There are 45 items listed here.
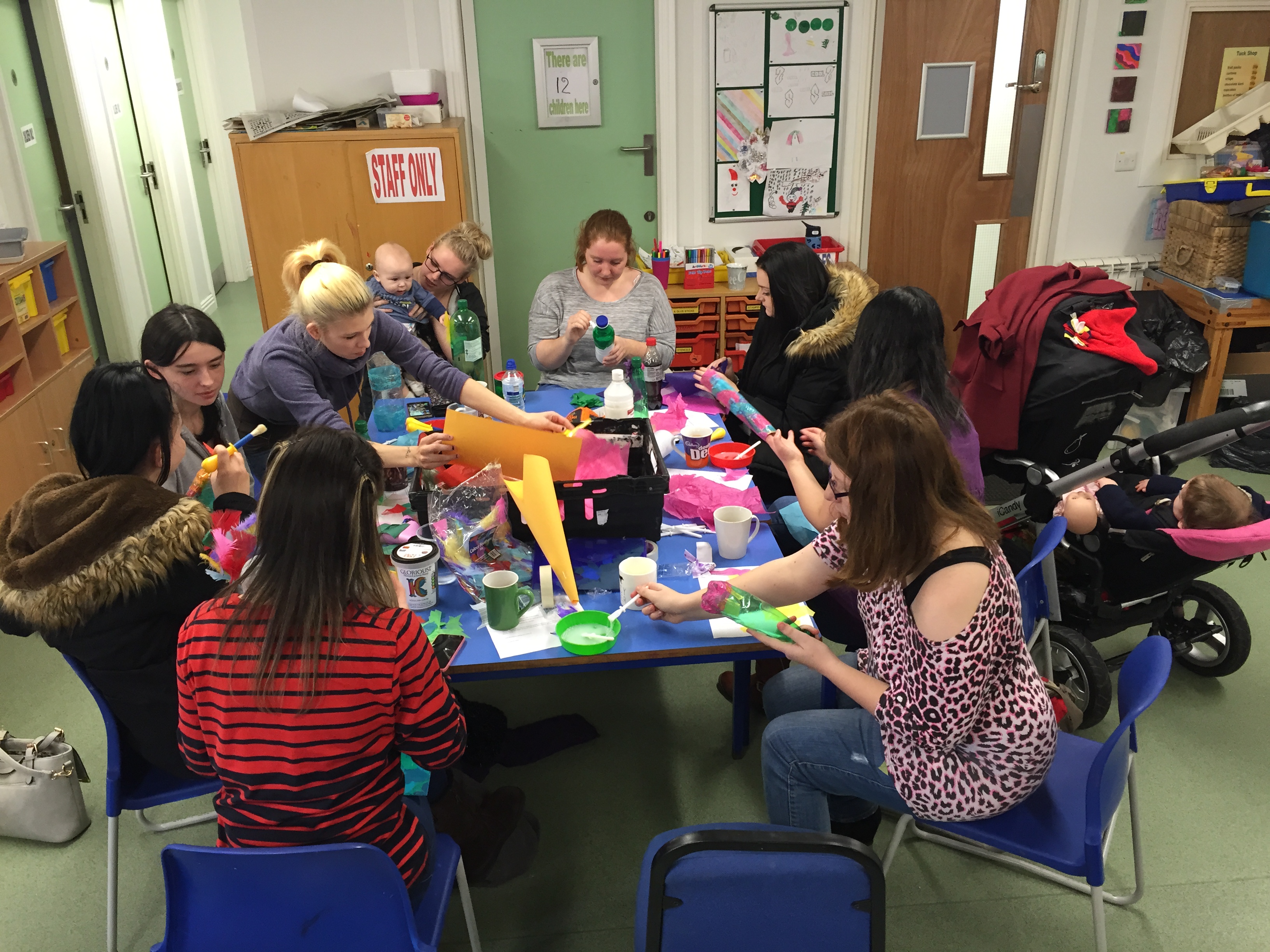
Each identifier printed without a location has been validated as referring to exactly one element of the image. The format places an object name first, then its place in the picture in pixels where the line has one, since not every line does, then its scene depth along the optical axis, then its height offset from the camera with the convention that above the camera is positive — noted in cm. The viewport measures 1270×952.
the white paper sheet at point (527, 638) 204 -113
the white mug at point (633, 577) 217 -106
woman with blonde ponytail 270 -80
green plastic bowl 200 -111
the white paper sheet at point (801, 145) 517 -36
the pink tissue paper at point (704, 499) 257 -108
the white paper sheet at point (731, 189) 524 -59
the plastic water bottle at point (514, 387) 329 -99
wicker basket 460 -83
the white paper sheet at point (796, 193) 529 -62
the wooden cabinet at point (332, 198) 451 -50
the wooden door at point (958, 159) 496 -46
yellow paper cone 219 -95
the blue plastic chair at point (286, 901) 136 -113
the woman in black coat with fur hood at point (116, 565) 176 -83
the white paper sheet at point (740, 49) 492 +13
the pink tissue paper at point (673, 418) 314 -107
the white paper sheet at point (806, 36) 494 +19
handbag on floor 243 -167
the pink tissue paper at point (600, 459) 257 -96
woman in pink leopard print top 168 -101
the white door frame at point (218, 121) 742 -23
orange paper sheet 245 -88
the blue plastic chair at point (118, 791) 195 -138
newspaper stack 447 -14
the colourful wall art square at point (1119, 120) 512 -27
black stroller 247 -138
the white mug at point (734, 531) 235 -105
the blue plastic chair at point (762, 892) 128 -104
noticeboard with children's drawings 495 -17
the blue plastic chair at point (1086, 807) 173 -138
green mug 207 -106
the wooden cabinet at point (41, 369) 378 -112
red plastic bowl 284 -107
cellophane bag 226 -101
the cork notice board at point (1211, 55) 495 +4
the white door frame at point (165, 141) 648 -33
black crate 226 -96
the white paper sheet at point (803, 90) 505 -8
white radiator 534 -105
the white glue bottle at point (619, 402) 312 -99
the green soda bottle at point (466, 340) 350 -92
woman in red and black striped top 148 -85
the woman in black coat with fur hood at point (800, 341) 328 -89
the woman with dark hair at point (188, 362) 262 -71
